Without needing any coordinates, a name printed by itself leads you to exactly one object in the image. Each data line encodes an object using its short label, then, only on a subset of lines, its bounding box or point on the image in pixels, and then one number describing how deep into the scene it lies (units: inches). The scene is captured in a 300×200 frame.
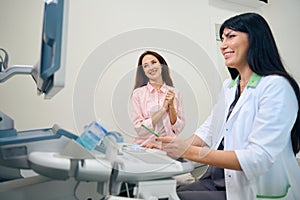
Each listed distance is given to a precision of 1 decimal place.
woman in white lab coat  29.4
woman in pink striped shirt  34.9
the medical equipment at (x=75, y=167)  18.8
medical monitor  19.7
